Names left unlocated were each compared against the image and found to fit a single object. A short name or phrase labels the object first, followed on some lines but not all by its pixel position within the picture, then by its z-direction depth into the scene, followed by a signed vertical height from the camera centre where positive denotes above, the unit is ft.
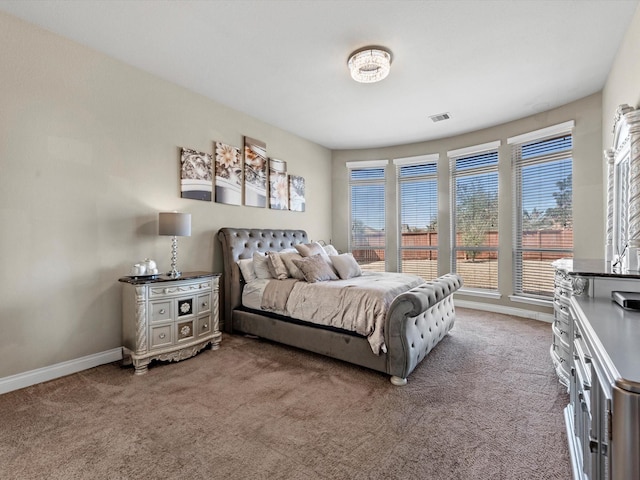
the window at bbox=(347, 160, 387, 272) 19.51 +1.60
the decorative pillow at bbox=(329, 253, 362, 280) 11.96 -1.13
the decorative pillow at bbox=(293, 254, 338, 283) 11.06 -1.14
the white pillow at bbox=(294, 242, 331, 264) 13.32 -0.53
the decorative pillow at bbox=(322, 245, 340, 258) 15.19 -0.60
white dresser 2.45 -1.36
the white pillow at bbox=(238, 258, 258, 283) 12.34 -1.30
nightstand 9.02 -2.51
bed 8.23 -2.91
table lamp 10.00 +0.44
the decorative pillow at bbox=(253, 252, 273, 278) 12.34 -1.13
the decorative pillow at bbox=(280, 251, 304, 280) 11.57 -1.02
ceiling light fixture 9.00 +5.24
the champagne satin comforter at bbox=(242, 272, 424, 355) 8.73 -2.03
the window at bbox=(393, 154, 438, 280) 18.10 +1.43
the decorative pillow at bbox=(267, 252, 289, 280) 11.85 -1.13
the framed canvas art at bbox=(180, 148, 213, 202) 11.71 +2.52
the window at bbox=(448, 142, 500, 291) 16.08 +1.25
